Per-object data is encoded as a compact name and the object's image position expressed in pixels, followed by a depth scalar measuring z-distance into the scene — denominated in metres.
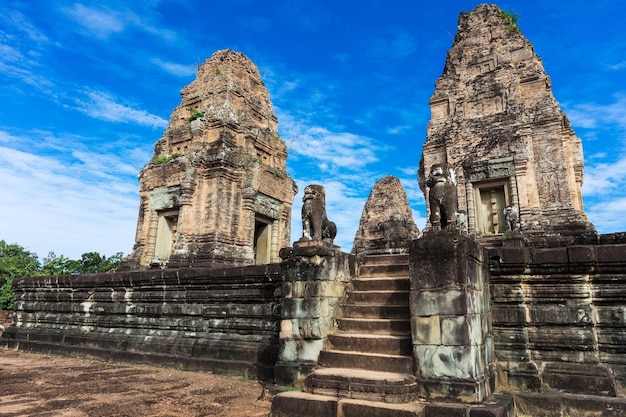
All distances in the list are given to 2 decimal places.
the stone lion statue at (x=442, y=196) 5.74
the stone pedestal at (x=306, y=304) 6.18
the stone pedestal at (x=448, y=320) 4.90
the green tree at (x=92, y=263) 29.83
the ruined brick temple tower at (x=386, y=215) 23.22
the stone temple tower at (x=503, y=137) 13.02
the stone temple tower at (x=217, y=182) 14.70
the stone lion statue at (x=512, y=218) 11.64
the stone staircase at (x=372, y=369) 4.64
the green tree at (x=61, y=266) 25.73
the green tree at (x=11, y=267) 21.09
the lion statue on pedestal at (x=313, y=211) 7.13
